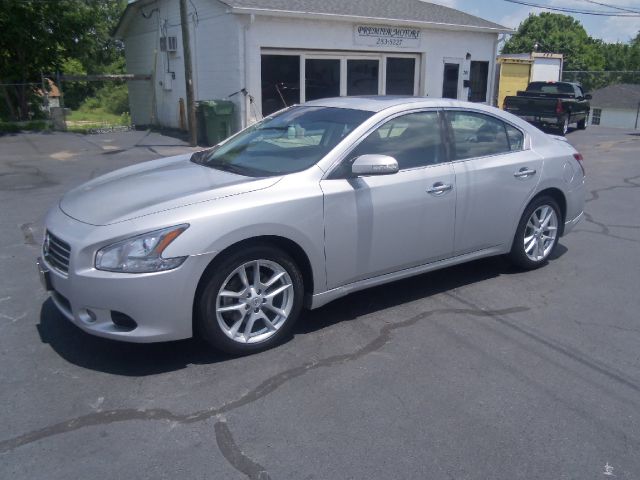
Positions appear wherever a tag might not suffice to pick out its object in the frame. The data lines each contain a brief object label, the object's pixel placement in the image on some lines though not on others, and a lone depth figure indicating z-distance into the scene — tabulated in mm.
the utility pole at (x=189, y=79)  14719
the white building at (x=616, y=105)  52875
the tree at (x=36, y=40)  20797
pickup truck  18484
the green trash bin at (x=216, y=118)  15260
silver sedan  3559
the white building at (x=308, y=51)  15586
